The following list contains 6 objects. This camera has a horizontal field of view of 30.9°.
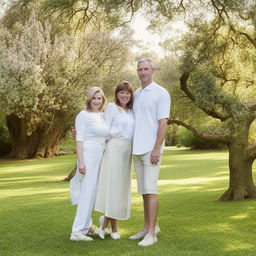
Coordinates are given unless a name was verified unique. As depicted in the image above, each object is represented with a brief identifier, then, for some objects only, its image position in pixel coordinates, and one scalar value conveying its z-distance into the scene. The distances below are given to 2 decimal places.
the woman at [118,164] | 5.92
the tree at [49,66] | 23.48
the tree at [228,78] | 8.80
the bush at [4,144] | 35.16
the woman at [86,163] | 5.97
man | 5.74
